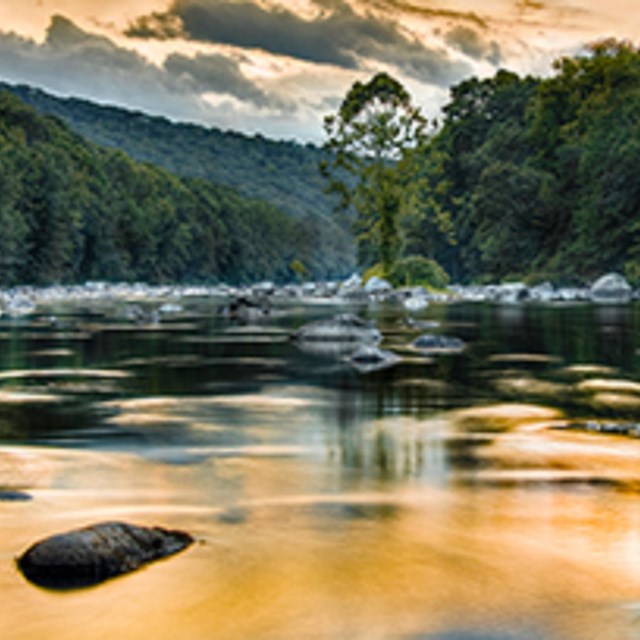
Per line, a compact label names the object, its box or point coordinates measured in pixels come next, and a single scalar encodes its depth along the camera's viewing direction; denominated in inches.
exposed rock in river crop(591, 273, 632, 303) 1701.9
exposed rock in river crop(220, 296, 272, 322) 1119.3
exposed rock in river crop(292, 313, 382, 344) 676.7
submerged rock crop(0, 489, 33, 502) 207.2
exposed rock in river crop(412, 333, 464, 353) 626.8
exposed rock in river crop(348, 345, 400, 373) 517.4
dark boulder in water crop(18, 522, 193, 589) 157.0
